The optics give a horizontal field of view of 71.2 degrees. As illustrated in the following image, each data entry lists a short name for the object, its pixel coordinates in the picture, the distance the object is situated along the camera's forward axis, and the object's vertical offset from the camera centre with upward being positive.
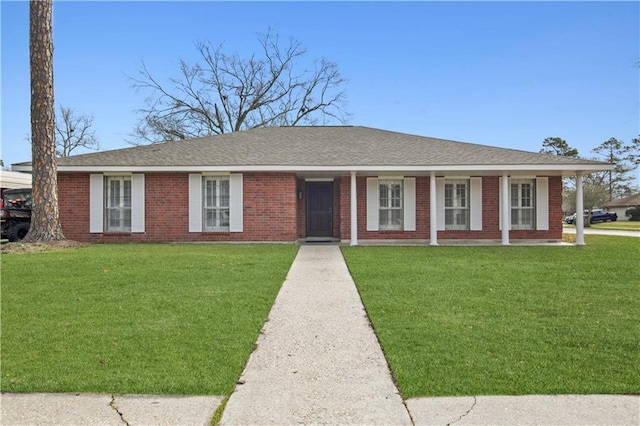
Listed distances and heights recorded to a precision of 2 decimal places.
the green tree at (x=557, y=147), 53.86 +8.15
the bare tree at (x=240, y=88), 35.34 +10.14
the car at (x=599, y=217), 42.82 -0.50
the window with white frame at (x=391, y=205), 15.62 +0.26
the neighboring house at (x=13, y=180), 22.24 +1.73
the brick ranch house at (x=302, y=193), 14.42 +0.68
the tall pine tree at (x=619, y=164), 53.97 +5.84
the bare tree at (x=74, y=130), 45.12 +8.38
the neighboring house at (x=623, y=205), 52.24 +0.86
